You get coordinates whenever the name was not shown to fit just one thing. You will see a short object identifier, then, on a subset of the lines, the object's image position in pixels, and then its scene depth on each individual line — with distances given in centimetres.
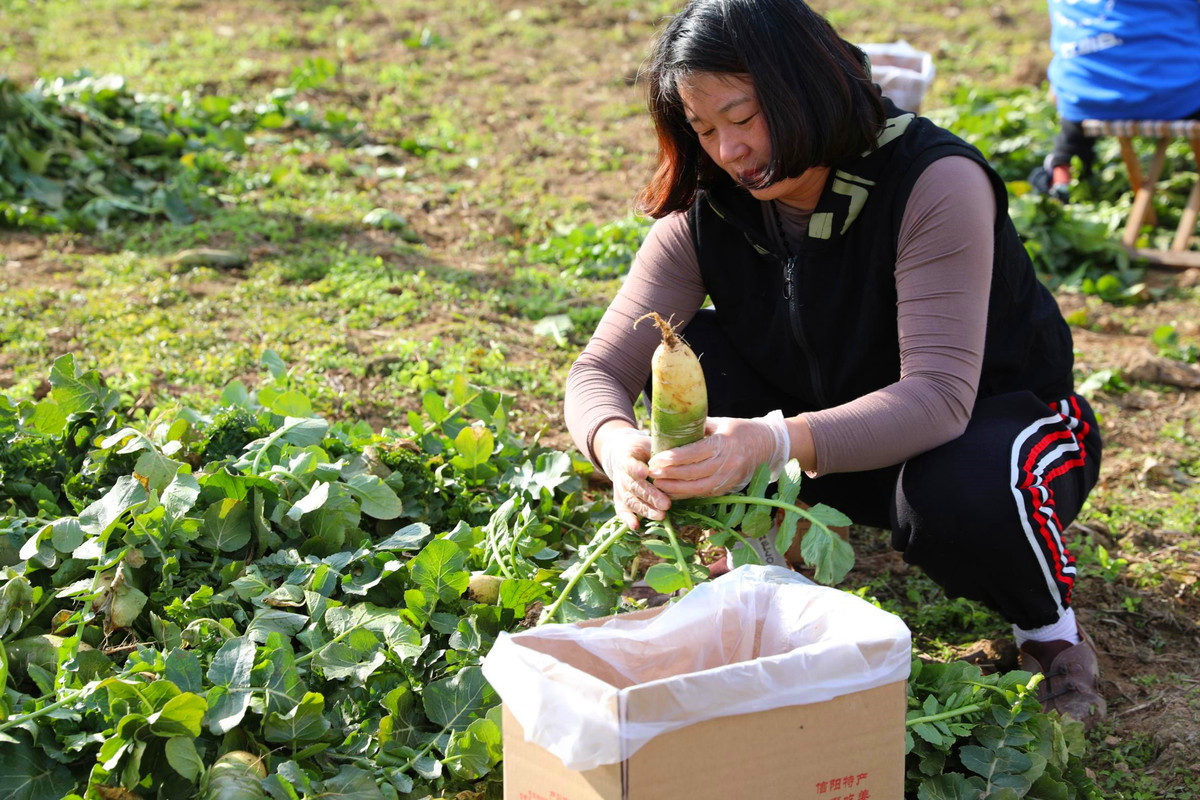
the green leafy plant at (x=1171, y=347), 397
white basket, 477
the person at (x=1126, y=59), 454
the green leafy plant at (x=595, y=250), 439
